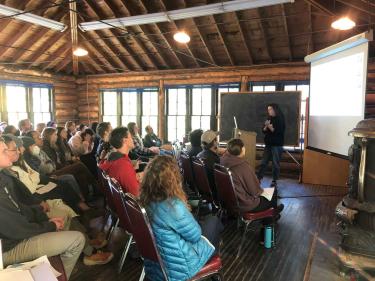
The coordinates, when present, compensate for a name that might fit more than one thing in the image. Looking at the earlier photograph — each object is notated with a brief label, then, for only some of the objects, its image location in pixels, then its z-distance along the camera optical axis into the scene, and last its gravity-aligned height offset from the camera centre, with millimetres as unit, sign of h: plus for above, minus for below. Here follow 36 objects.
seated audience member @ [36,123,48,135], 6750 -228
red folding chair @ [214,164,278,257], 3060 -854
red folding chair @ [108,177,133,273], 2440 -783
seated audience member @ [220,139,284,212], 3180 -731
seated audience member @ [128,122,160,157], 6672 -691
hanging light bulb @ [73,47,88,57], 7399 +1576
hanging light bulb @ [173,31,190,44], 5796 +1554
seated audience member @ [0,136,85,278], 2055 -862
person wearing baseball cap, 3791 -474
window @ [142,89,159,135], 10086 +295
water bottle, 3461 -1355
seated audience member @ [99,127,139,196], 3002 -475
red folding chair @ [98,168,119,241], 2963 -789
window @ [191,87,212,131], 9250 +286
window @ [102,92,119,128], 10828 +336
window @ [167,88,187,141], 9664 +162
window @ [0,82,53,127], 9155 +420
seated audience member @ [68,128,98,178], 4812 -555
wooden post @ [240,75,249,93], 8367 +950
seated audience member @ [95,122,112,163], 4722 -328
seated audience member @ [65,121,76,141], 7340 -289
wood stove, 2918 -846
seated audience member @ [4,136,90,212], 3084 -790
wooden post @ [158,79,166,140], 9741 +126
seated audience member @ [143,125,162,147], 8016 -596
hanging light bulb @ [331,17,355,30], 4707 +1493
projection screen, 3535 +286
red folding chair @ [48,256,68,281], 1987 -1015
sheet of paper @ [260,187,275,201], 3348 -836
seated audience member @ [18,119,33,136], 6125 -208
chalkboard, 7027 +166
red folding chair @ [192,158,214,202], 3596 -750
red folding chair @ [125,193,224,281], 1911 -830
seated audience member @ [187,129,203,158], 4730 -385
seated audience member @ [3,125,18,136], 5178 -246
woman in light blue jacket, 1942 -677
